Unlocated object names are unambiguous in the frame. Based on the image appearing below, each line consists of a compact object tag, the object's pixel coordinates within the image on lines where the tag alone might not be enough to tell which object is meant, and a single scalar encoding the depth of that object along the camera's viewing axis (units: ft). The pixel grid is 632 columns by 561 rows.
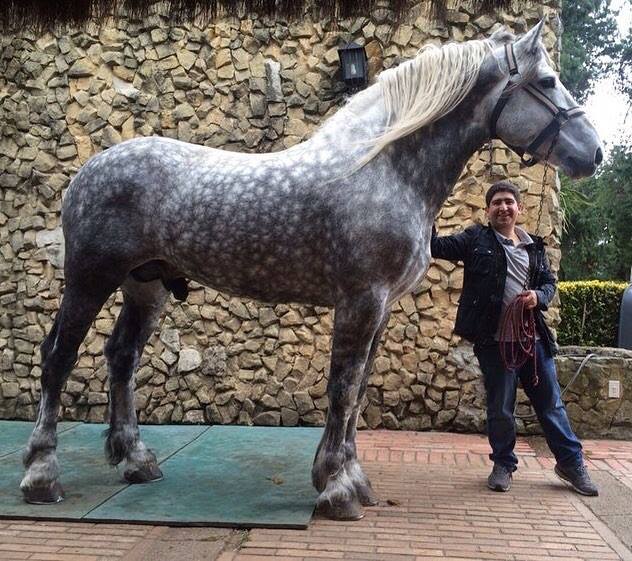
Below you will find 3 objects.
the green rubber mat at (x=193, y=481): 9.76
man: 11.92
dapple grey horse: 9.66
